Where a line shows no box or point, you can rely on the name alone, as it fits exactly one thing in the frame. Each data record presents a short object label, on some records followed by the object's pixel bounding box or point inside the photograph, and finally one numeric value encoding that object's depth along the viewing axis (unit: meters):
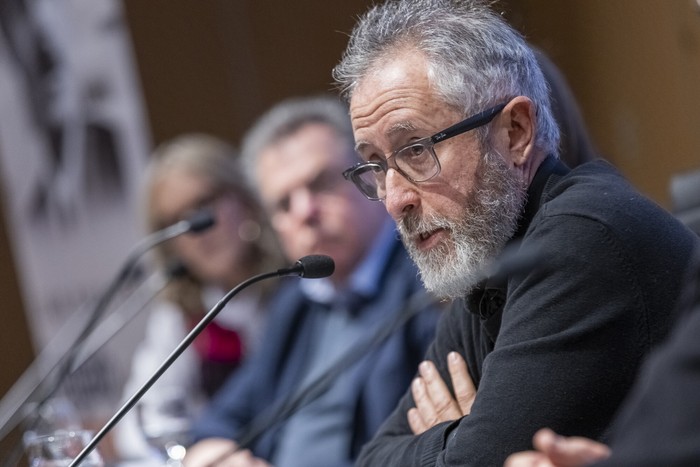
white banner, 7.22
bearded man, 3.77
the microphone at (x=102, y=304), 4.35
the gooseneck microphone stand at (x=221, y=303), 3.89
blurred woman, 5.37
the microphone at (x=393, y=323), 3.70
